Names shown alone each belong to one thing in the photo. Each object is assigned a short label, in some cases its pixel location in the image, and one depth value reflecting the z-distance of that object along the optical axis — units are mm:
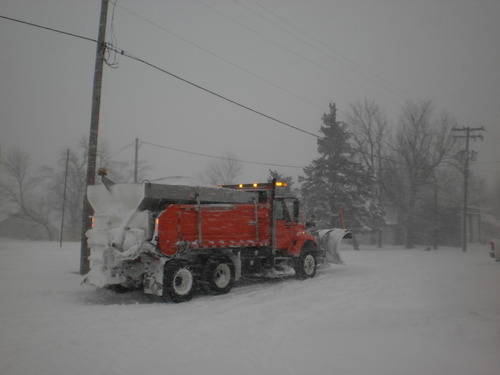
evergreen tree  33812
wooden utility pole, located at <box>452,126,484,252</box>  32844
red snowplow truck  9438
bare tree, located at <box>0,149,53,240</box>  49469
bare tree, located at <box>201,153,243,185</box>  59781
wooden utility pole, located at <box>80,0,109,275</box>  13289
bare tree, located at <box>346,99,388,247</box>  38969
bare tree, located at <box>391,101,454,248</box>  37469
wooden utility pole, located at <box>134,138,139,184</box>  35469
